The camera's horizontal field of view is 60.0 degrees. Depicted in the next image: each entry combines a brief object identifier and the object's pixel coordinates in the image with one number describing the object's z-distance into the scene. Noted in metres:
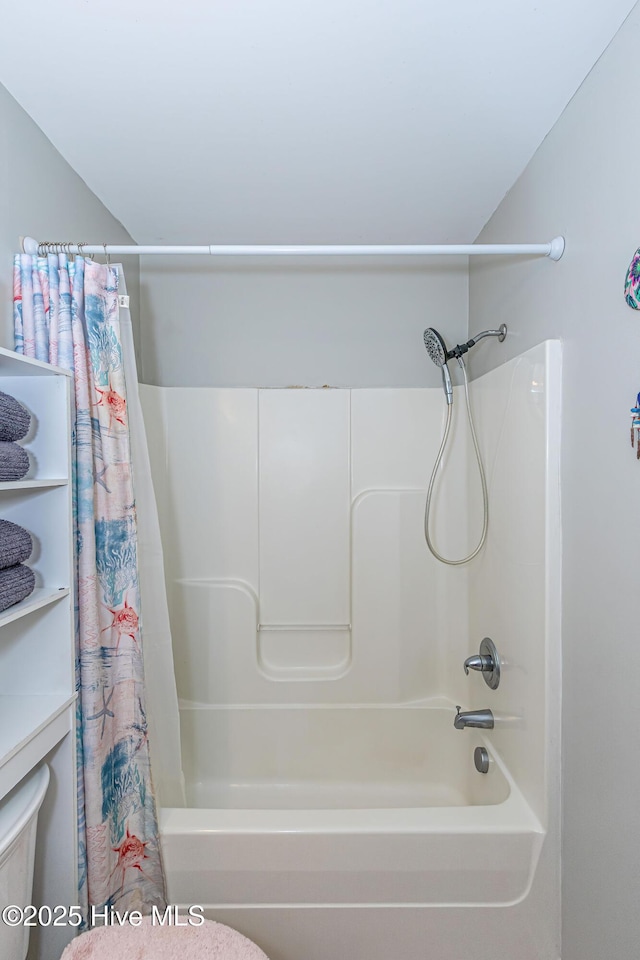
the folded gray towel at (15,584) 1.08
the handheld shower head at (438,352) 2.16
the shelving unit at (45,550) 1.31
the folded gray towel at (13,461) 1.09
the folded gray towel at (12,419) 1.11
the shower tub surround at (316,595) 2.38
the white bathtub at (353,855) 1.50
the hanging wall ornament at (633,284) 1.14
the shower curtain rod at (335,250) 1.47
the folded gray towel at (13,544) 1.09
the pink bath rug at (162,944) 1.10
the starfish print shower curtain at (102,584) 1.41
